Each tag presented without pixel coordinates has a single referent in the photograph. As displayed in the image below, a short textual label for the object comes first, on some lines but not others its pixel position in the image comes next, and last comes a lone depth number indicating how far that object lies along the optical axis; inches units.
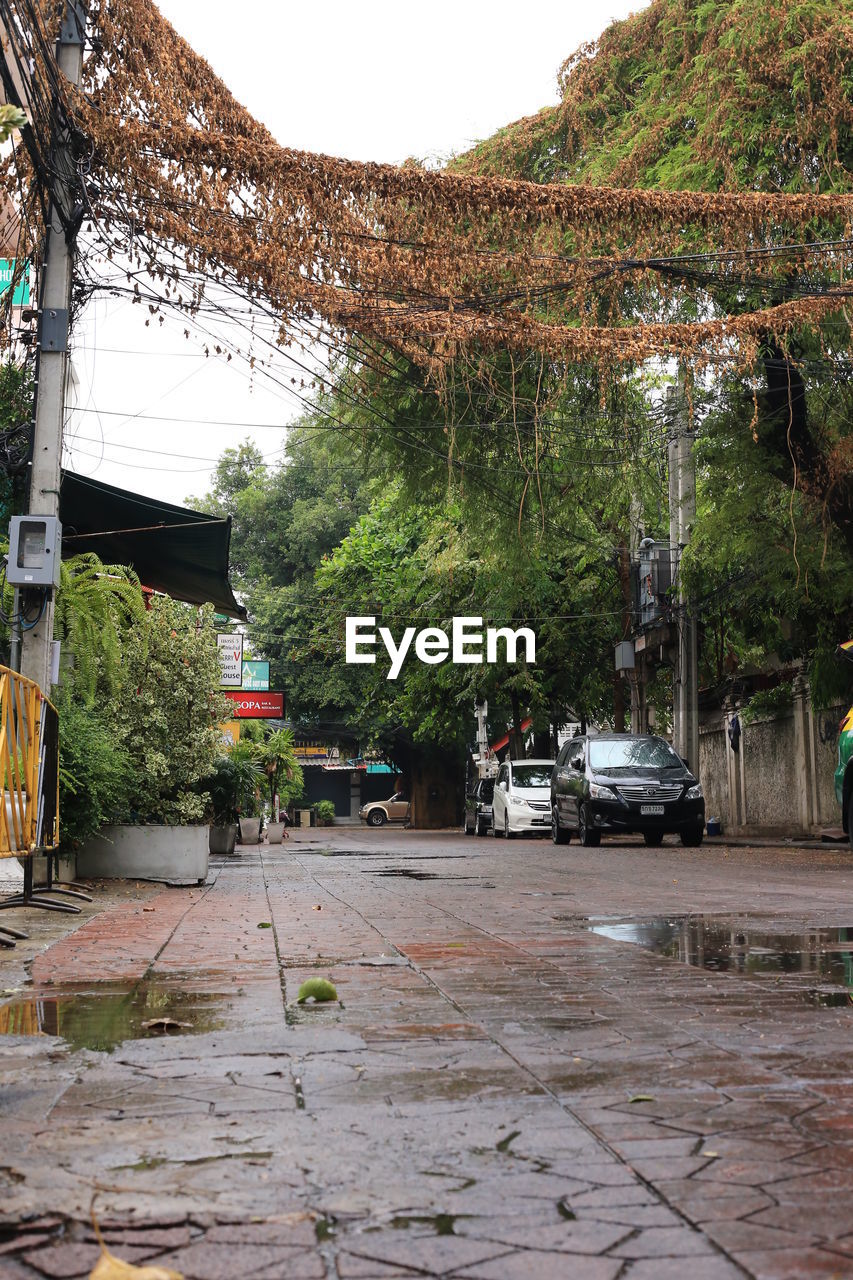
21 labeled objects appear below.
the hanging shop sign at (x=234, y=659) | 1252.0
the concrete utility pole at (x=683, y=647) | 1013.2
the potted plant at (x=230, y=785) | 671.1
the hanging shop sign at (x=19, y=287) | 711.4
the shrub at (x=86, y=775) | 427.5
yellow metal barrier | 296.8
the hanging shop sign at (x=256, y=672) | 1686.8
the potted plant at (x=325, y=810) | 2479.1
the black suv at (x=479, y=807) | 1393.9
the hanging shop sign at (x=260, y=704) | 1644.9
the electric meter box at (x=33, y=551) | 438.9
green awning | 589.9
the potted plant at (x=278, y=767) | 1279.5
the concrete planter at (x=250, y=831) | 1290.7
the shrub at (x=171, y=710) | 487.8
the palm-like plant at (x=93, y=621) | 489.1
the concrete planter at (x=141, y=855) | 488.1
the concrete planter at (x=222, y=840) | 932.6
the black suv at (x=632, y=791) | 860.6
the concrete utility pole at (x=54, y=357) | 449.4
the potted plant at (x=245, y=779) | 681.0
